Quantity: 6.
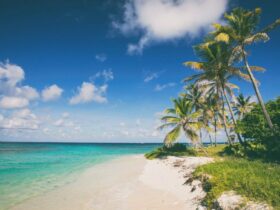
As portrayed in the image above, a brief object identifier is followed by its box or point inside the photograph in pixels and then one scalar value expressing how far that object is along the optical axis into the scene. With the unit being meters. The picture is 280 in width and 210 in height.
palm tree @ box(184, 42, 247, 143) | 19.17
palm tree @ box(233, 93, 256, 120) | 37.06
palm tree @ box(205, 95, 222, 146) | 26.17
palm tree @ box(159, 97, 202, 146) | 21.03
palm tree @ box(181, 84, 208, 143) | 28.22
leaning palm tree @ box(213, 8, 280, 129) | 16.86
